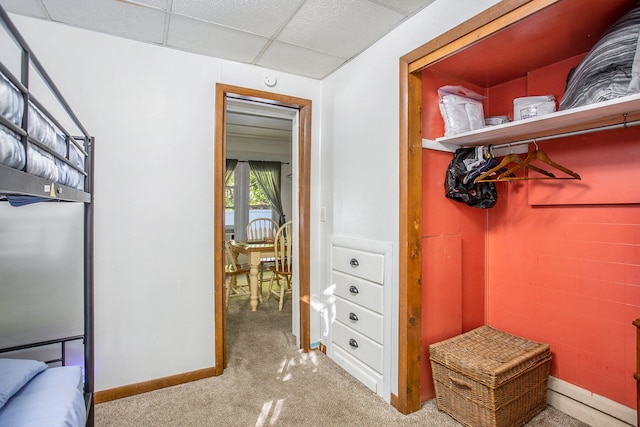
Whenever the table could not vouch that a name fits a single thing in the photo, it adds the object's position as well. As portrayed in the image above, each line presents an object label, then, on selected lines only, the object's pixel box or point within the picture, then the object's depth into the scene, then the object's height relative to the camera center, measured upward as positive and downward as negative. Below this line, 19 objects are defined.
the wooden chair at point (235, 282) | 4.16 -0.89
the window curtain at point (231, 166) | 6.21 +0.94
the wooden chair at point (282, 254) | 3.85 -0.45
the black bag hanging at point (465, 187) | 2.06 +0.18
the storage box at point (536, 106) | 1.78 +0.60
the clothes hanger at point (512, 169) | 1.85 +0.29
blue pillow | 1.16 -0.61
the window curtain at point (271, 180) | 6.56 +0.72
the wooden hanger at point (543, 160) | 1.75 +0.29
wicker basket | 1.66 -0.87
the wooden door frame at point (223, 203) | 2.37 +0.12
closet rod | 1.55 +0.44
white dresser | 2.09 -0.66
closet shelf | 1.38 +0.46
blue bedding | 1.06 -0.66
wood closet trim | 1.91 -0.12
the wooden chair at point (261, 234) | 4.90 -0.27
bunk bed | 0.73 +0.08
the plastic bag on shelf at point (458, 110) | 2.00 +0.65
